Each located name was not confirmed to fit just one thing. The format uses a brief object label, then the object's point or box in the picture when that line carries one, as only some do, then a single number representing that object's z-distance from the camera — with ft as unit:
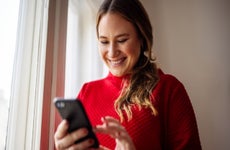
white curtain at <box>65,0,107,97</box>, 3.76
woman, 2.39
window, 2.27
